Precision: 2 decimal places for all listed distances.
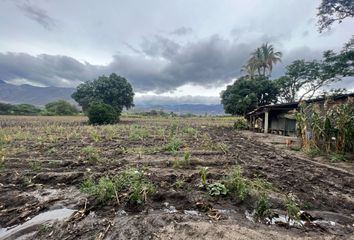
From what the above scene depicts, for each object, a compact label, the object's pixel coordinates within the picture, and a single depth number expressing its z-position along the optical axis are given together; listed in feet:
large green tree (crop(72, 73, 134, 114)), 131.54
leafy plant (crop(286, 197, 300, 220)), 10.85
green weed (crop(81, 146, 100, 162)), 21.42
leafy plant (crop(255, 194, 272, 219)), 10.94
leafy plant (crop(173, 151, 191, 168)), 19.71
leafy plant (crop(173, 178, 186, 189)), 14.37
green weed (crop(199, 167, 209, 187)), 14.44
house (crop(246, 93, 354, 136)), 54.30
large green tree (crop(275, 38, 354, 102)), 55.83
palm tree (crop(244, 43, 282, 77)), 110.93
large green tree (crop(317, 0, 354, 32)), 51.55
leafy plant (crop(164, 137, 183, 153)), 27.10
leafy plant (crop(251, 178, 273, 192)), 14.19
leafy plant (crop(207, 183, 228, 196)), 13.15
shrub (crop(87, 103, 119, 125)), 80.94
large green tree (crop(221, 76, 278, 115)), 75.36
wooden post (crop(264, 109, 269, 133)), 59.78
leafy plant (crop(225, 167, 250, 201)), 12.76
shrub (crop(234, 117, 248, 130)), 78.45
